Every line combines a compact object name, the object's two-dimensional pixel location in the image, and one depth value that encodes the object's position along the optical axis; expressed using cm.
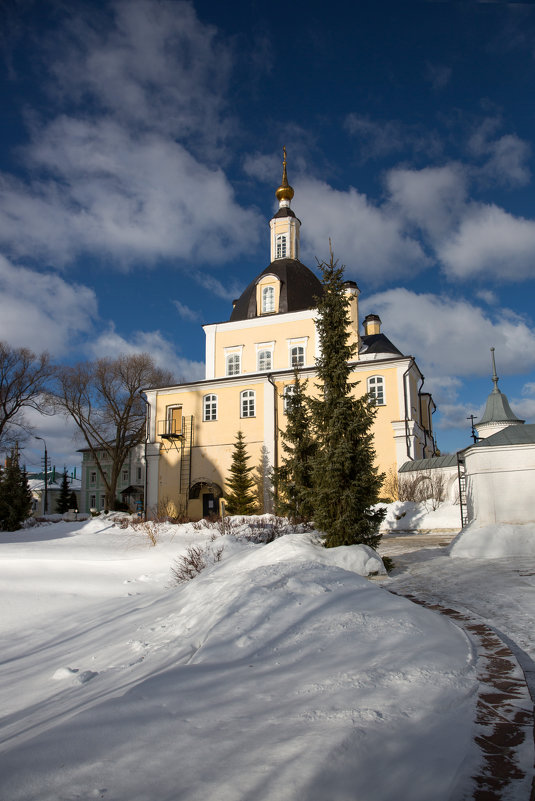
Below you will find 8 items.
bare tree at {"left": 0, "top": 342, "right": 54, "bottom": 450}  3353
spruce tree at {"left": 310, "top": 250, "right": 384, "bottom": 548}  1094
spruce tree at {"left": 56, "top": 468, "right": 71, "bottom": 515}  5381
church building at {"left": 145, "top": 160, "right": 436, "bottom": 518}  2825
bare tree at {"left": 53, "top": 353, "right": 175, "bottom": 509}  3738
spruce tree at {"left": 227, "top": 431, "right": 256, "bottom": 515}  2797
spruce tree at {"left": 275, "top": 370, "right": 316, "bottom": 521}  1850
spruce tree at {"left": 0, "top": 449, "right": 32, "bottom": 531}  2489
